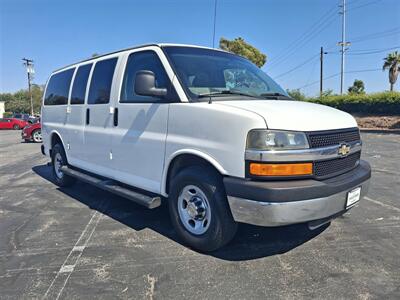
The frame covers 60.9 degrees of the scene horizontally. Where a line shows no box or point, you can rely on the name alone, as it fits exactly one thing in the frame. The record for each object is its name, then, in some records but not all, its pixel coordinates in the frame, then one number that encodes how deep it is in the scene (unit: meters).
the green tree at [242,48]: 32.72
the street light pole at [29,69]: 55.05
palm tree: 39.59
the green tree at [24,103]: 81.00
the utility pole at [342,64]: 38.84
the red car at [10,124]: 31.92
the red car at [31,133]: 16.98
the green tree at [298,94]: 33.18
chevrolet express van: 2.90
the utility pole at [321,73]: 40.34
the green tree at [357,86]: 49.14
